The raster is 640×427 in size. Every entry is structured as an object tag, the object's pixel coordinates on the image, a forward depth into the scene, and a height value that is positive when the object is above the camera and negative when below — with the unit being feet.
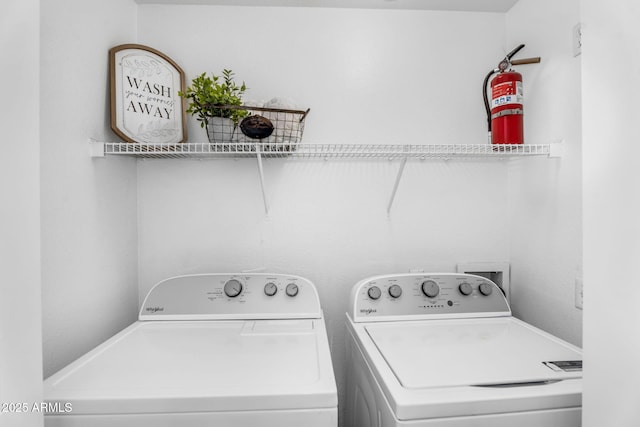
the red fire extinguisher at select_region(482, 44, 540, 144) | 4.48 +1.42
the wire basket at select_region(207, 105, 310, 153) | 4.43 +1.08
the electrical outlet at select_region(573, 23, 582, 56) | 4.03 +2.05
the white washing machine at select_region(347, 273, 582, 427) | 2.61 -1.45
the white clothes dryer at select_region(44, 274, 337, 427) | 2.58 -1.43
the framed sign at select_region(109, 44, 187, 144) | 4.45 +1.62
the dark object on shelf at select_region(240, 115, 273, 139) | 4.29 +1.09
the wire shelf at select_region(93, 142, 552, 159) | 4.34 +0.86
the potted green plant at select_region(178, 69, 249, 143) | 4.35 +1.35
